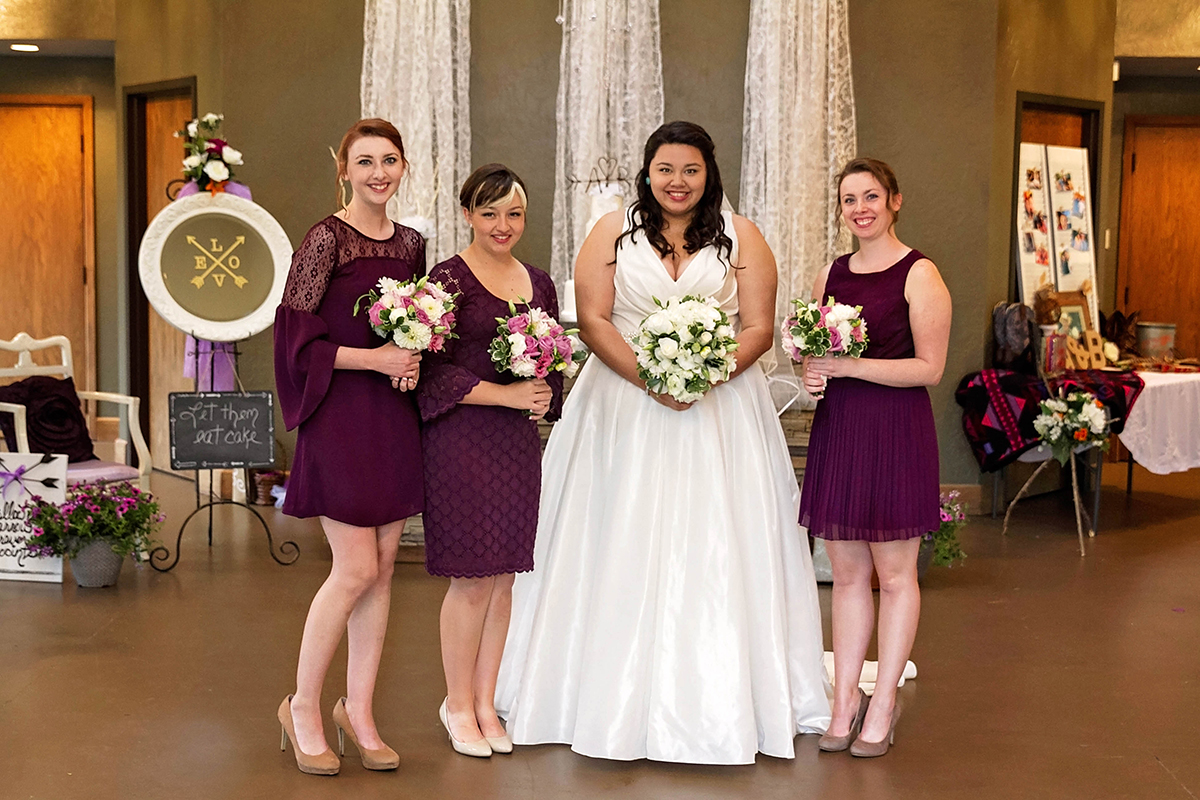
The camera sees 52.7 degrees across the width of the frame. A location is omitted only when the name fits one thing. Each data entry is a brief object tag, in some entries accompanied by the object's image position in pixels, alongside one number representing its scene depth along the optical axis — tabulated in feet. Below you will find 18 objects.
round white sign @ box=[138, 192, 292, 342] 18.24
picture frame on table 23.89
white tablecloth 22.09
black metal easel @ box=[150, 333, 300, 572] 17.58
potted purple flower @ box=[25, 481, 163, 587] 16.12
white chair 17.07
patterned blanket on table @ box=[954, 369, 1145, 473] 21.39
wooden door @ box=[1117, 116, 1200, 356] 30.91
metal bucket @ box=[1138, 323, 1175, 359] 26.78
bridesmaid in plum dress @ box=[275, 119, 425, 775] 9.41
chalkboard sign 18.49
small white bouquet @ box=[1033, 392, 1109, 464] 19.98
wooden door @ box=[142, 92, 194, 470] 25.84
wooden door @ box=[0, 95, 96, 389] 30.78
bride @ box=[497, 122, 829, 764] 10.50
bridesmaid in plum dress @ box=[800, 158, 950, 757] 10.40
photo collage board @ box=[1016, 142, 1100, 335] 23.85
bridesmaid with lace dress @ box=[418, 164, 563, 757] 9.96
